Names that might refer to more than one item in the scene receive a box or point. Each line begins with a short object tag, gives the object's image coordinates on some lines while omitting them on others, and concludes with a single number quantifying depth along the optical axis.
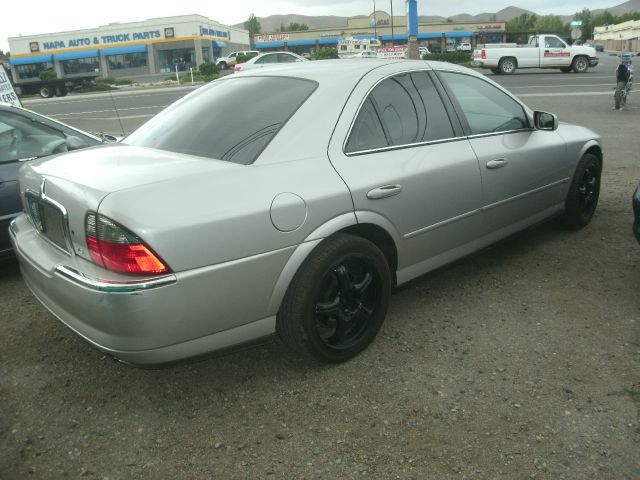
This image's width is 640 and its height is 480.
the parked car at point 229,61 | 50.15
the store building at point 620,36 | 78.41
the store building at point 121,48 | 65.50
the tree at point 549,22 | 151.14
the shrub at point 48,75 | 44.14
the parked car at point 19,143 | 4.07
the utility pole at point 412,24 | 19.70
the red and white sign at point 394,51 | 26.22
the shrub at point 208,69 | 43.34
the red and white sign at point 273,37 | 85.81
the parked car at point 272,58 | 24.88
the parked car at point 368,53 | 32.44
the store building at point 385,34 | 84.50
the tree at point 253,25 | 150.88
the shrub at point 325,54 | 46.14
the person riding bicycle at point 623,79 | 12.34
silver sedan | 2.29
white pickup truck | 24.80
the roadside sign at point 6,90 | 8.11
